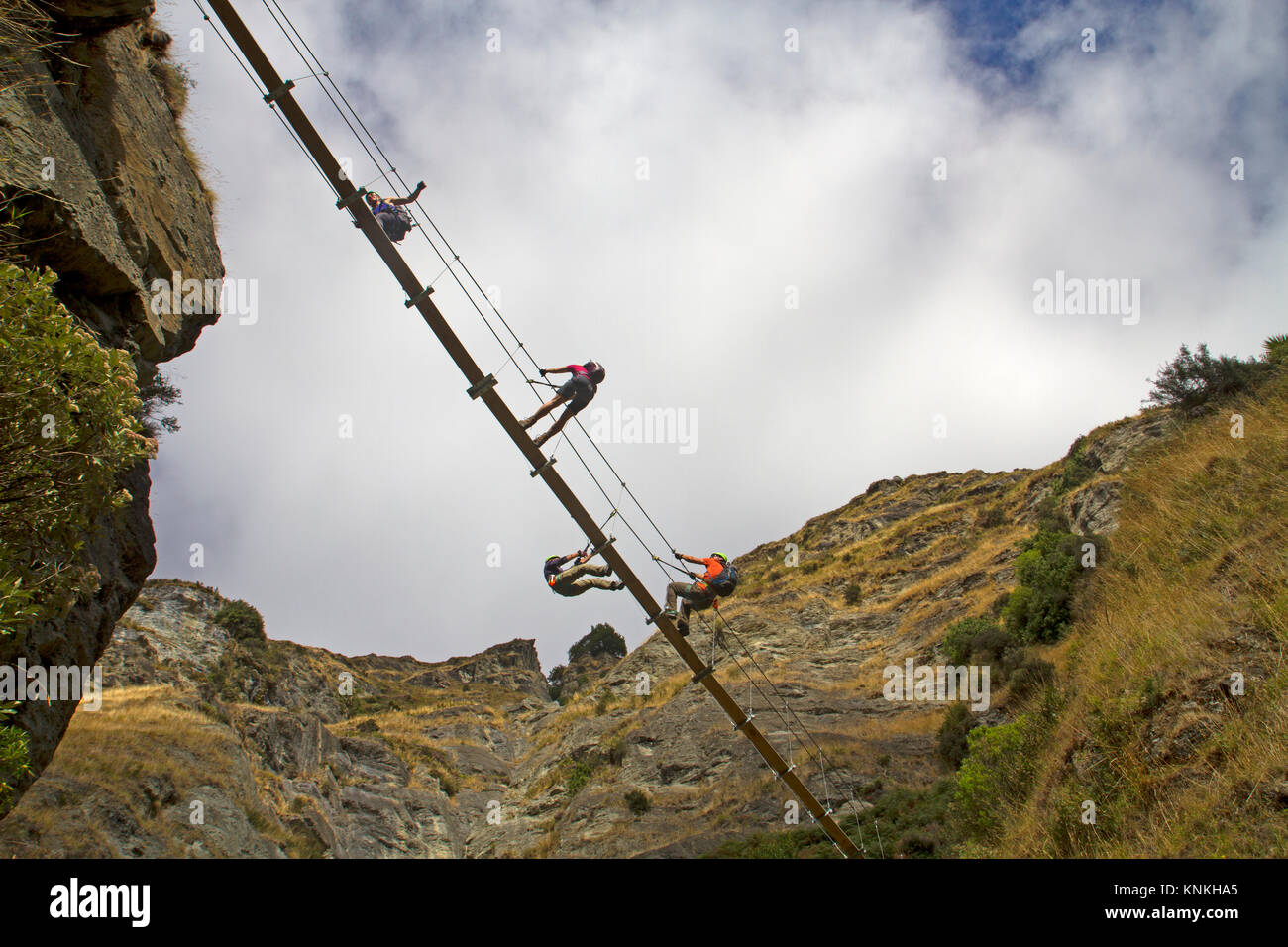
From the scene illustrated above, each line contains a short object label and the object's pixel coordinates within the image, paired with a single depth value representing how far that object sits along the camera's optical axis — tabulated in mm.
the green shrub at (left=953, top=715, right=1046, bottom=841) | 14930
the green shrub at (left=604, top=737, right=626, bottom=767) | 35500
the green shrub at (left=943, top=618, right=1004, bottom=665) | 29891
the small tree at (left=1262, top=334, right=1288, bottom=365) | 25434
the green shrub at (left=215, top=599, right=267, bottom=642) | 49031
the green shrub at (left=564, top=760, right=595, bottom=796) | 35531
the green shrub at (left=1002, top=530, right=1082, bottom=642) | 25250
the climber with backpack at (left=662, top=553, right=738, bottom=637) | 13594
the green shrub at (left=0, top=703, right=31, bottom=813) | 7715
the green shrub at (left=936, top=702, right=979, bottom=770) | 24109
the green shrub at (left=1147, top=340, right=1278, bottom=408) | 26547
